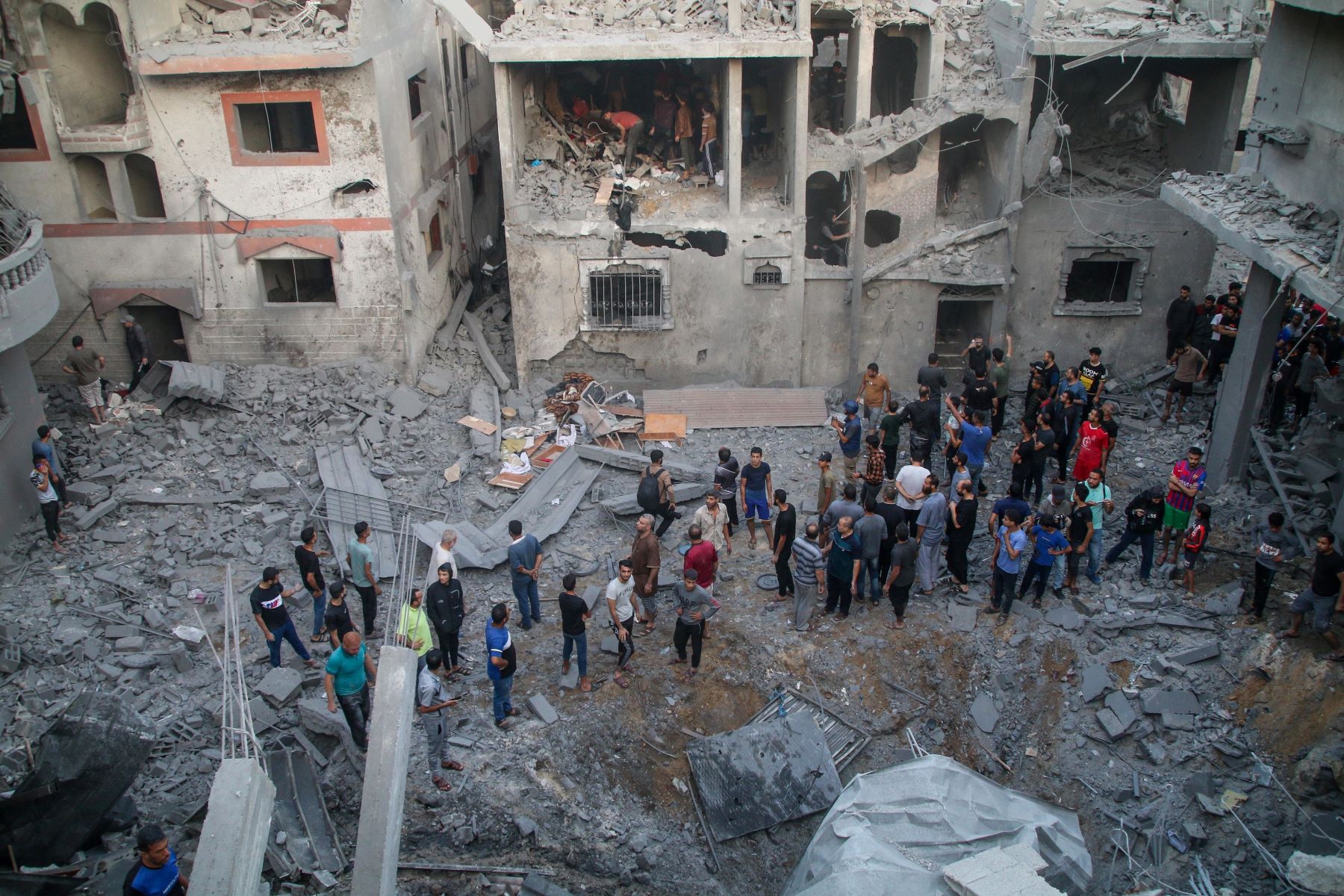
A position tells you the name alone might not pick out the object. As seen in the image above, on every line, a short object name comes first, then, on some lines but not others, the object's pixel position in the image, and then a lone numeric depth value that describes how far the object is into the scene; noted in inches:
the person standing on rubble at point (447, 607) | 412.8
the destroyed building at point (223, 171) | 616.7
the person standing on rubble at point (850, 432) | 553.3
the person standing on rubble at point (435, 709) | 372.2
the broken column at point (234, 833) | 292.2
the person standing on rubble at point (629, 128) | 736.3
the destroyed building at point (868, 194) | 667.4
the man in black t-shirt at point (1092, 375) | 584.4
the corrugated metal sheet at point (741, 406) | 677.9
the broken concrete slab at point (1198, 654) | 436.8
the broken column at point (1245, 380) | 514.3
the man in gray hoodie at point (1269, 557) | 430.3
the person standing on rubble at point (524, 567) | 446.9
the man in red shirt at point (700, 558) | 445.4
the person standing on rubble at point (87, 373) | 603.2
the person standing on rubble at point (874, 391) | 599.6
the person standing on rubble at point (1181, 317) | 653.9
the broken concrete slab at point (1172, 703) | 421.1
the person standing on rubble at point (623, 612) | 422.6
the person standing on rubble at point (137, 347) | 655.8
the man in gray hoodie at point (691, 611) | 426.3
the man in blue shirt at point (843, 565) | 450.6
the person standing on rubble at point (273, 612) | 415.5
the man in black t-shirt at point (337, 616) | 393.4
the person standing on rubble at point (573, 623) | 410.6
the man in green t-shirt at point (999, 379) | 589.0
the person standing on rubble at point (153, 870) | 290.5
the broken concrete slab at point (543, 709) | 420.2
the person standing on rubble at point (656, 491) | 510.9
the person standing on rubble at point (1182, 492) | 466.3
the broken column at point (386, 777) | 313.3
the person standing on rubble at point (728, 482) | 523.0
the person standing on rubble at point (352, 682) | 373.4
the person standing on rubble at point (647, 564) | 453.7
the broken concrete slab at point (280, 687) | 424.5
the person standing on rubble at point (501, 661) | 382.6
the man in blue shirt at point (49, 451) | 522.0
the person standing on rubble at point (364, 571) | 442.3
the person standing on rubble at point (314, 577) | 442.9
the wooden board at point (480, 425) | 654.5
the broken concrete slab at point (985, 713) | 439.2
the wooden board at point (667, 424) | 659.4
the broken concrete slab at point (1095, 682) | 435.8
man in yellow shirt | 398.6
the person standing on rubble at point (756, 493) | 519.2
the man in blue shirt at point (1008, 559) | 451.2
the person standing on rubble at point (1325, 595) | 405.1
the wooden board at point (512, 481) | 602.2
